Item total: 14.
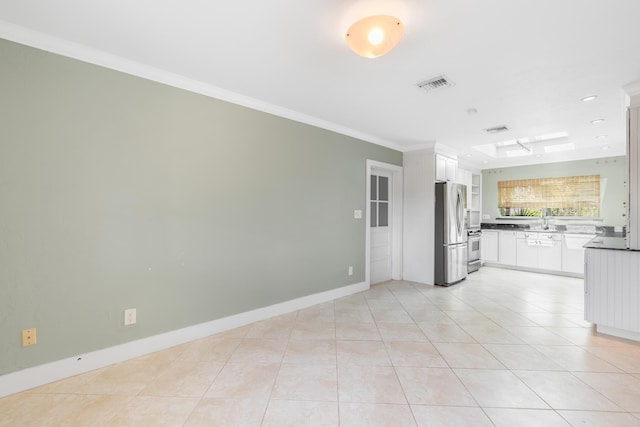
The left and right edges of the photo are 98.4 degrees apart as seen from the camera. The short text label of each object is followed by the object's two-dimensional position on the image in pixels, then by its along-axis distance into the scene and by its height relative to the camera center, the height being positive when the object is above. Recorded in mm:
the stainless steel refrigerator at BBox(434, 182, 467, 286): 4625 -305
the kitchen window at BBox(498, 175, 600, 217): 5500 +434
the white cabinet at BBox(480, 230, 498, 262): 6180 -668
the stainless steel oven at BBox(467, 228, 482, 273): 5629 -702
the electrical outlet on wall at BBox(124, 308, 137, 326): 2281 -844
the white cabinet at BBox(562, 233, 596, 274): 5133 -663
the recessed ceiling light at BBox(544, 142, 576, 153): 5089 +1308
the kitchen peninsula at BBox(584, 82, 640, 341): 2662 -550
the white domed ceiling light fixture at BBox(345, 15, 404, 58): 1632 +1109
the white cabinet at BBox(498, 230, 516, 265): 5910 -673
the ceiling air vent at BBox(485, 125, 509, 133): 3864 +1252
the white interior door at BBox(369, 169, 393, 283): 4737 -159
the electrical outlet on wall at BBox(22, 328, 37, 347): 1898 -850
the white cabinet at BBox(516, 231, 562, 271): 5375 -679
